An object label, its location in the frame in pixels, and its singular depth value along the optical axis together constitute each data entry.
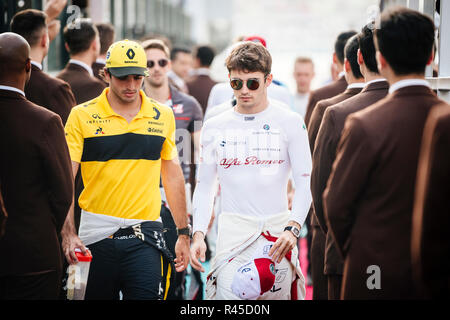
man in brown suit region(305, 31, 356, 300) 5.44
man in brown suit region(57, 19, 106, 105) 6.40
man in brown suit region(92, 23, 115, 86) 7.75
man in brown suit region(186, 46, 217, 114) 10.20
